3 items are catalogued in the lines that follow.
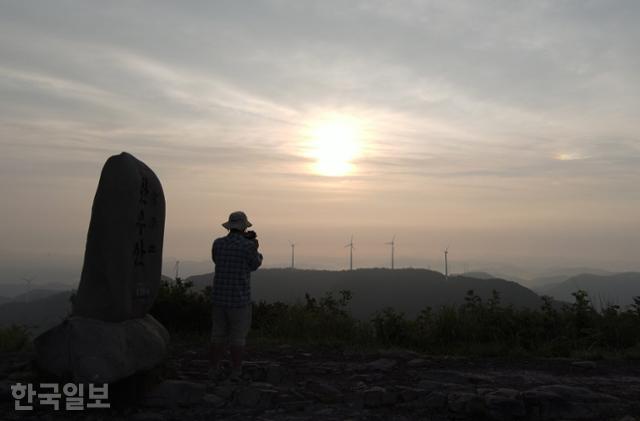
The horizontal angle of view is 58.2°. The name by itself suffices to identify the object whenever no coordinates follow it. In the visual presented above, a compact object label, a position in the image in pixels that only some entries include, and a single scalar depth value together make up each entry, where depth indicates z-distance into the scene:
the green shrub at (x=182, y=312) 12.10
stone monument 6.29
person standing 7.52
